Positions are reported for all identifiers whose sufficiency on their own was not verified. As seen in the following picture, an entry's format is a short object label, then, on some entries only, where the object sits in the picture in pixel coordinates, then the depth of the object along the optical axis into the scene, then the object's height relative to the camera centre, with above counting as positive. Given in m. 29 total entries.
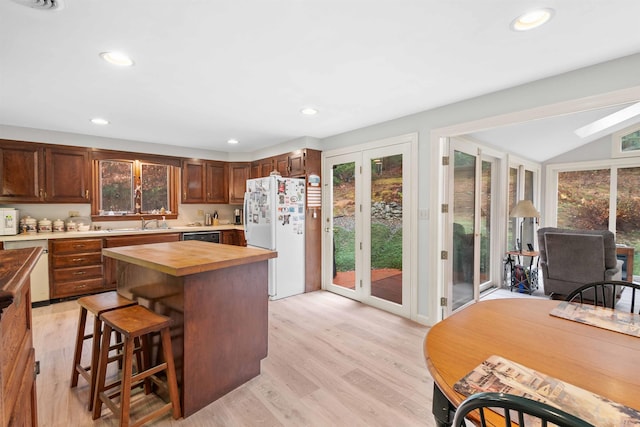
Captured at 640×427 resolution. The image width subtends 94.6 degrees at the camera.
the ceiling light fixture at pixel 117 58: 1.97 +1.02
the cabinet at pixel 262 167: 4.98 +0.70
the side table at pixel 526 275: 4.39 -1.06
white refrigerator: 4.00 -0.27
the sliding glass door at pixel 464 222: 3.18 -0.18
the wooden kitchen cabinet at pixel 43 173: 3.73 +0.46
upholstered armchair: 3.38 -0.64
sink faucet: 4.78 -0.24
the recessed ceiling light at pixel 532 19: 1.55 +1.02
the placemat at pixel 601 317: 1.24 -0.51
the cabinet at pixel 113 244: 4.07 -0.51
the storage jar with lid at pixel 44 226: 3.97 -0.25
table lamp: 4.39 -0.07
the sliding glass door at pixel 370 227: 3.44 -0.26
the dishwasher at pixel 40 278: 3.61 -0.87
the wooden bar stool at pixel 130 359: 1.61 -0.87
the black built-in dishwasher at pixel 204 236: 4.83 -0.48
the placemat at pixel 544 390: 0.74 -0.53
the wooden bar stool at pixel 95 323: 1.88 -0.77
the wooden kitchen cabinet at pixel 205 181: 5.16 +0.47
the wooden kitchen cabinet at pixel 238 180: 5.54 +0.51
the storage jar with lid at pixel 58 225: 4.07 -0.24
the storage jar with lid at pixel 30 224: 3.87 -0.22
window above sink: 4.49 +0.35
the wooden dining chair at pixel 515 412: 0.59 -0.44
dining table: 0.89 -0.53
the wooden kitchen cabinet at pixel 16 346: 0.73 -0.45
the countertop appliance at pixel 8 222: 3.62 -0.17
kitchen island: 1.82 -0.67
